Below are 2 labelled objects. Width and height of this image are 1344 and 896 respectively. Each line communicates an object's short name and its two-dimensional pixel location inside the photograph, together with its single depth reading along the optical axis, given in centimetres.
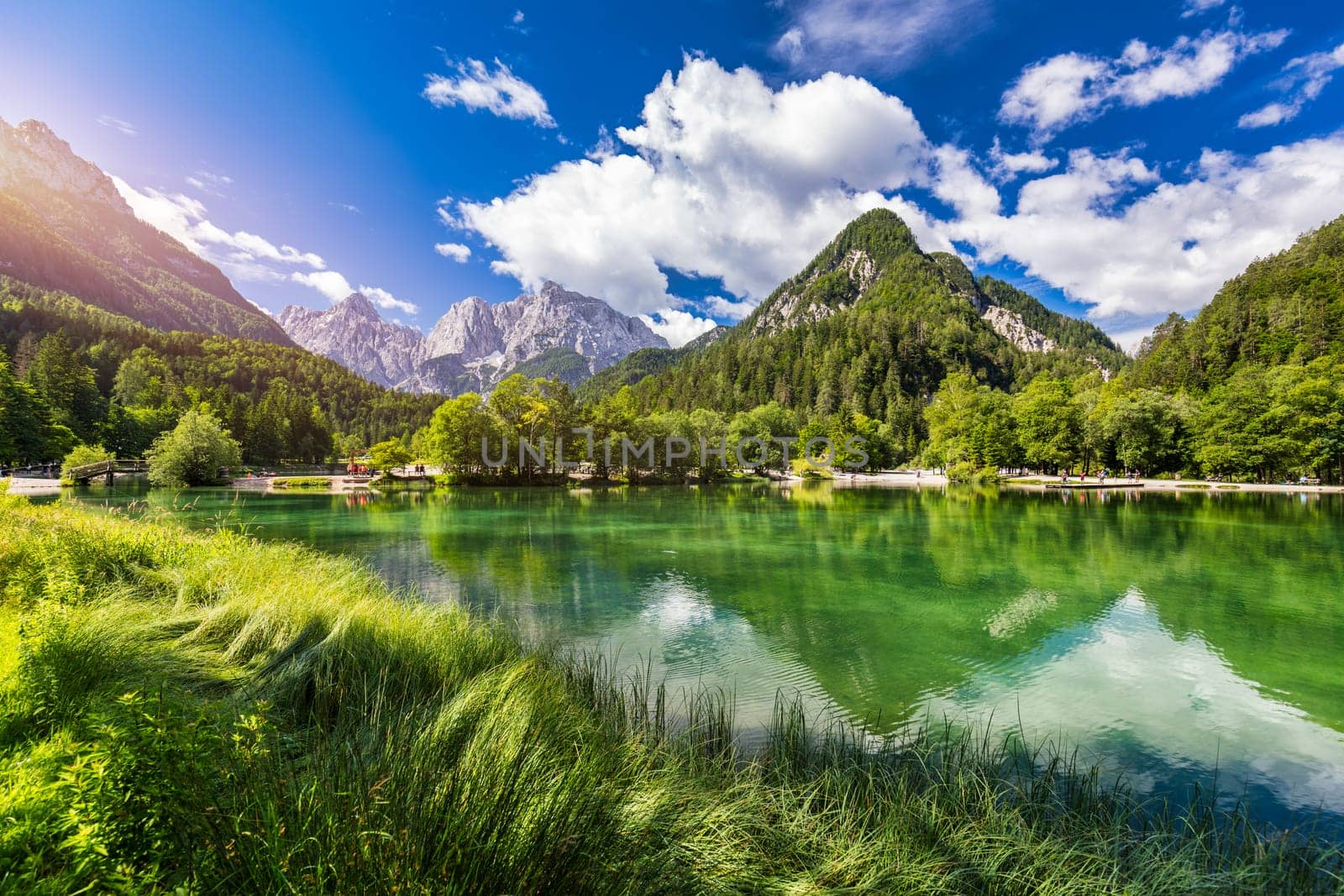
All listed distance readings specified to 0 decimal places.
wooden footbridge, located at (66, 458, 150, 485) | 4818
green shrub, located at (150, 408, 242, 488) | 5412
